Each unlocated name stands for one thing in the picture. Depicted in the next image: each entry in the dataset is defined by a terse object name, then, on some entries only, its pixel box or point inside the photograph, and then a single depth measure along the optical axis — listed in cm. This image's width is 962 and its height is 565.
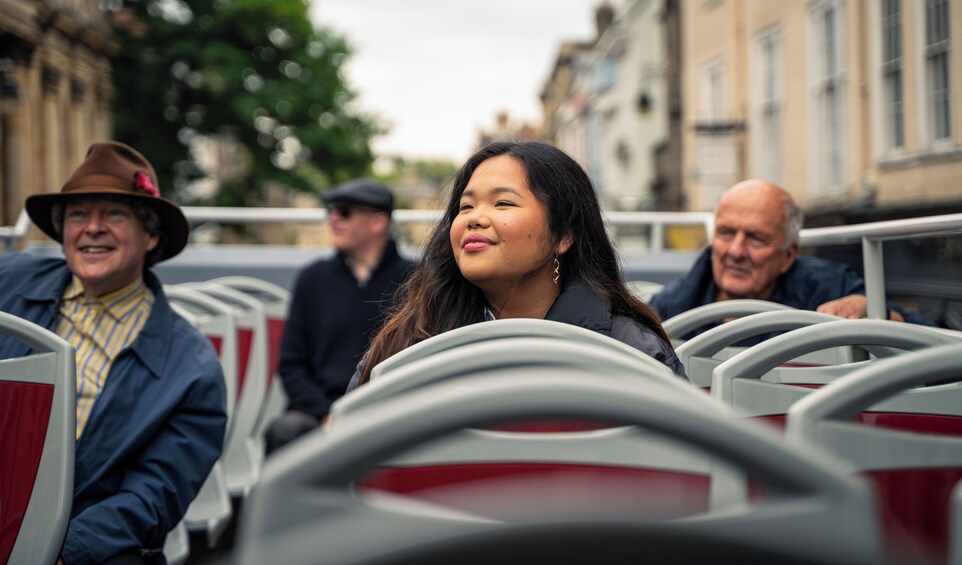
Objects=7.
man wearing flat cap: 537
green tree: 3020
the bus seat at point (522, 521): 97
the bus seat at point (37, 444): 228
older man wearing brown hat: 262
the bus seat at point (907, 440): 128
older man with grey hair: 382
